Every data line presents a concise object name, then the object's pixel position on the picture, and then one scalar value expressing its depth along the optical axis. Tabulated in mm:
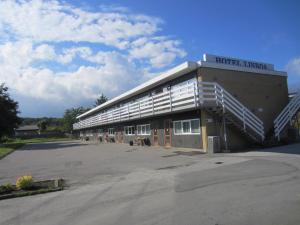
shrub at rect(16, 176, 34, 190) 10664
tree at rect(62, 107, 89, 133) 109750
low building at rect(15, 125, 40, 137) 134900
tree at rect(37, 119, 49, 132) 123638
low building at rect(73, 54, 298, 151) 20094
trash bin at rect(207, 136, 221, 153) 18891
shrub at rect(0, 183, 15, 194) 10114
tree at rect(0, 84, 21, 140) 54719
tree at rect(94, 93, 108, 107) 112856
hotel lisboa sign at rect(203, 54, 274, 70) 21652
